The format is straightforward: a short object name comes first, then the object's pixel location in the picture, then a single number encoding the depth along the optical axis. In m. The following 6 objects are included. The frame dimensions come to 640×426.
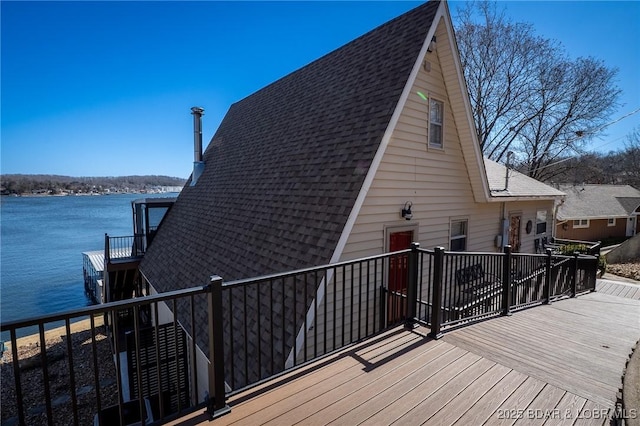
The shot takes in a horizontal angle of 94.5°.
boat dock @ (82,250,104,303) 20.22
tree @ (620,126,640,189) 26.92
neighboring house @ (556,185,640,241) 24.27
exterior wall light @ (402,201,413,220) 5.90
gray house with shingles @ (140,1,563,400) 5.05
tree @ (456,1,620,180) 16.36
